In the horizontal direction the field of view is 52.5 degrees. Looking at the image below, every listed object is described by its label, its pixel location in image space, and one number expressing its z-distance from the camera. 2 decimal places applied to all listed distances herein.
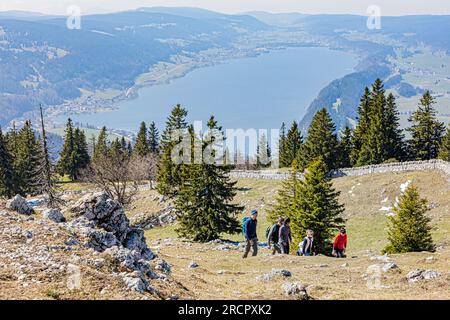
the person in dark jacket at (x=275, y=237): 26.11
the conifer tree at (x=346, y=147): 74.99
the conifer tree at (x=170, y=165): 61.06
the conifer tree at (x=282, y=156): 88.94
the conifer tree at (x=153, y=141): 102.20
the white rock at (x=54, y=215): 19.96
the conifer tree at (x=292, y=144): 86.39
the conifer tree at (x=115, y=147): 90.72
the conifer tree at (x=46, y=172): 39.89
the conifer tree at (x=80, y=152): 87.70
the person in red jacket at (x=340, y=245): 25.06
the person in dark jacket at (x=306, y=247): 24.69
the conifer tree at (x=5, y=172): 64.56
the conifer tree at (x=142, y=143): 89.44
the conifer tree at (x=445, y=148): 66.88
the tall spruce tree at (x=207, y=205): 38.06
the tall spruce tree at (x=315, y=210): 31.77
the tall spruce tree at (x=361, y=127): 73.25
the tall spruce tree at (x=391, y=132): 69.44
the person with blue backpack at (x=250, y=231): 24.05
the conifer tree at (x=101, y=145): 92.40
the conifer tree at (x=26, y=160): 68.00
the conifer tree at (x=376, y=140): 69.25
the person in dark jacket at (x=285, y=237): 25.12
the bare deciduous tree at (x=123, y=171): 49.48
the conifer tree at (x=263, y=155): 110.60
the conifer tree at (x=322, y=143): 68.94
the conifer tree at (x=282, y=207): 39.59
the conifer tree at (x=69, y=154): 87.38
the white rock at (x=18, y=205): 21.14
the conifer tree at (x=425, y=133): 66.16
